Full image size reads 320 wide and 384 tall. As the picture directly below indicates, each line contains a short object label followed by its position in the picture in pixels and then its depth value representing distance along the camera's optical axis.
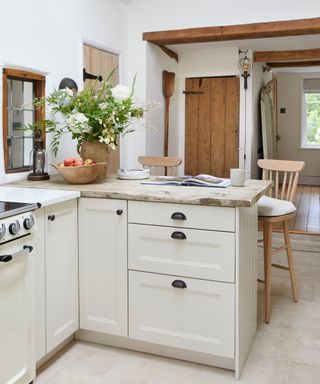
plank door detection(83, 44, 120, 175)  3.85
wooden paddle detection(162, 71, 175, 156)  5.36
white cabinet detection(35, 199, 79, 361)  2.22
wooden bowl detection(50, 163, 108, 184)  2.69
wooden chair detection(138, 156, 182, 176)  3.76
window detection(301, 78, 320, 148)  9.52
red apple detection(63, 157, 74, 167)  2.76
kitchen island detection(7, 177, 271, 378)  2.22
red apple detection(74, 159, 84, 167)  2.76
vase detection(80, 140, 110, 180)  2.93
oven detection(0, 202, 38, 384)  1.84
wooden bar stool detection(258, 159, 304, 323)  2.90
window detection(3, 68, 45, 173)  2.95
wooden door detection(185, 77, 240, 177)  6.00
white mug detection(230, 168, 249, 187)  2.59
